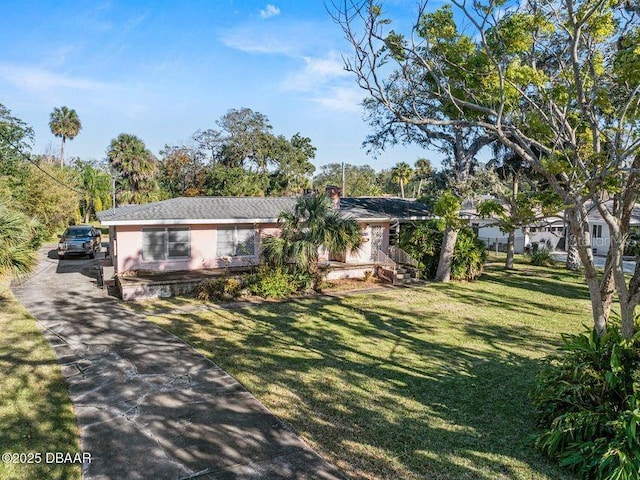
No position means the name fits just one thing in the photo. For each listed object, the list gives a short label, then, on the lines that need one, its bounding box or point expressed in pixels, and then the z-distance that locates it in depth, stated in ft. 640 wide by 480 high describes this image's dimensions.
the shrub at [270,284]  49.32
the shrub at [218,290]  47.34
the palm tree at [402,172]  149.79
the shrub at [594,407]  16.42
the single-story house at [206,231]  51.90
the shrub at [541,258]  80.59
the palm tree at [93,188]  143.81
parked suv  75.61
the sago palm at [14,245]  35.09
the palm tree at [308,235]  49.37
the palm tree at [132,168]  124.47
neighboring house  95.45
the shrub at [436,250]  63.82
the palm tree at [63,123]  164.96
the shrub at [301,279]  51.52
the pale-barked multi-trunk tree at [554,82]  21.33
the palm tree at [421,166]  148.25
